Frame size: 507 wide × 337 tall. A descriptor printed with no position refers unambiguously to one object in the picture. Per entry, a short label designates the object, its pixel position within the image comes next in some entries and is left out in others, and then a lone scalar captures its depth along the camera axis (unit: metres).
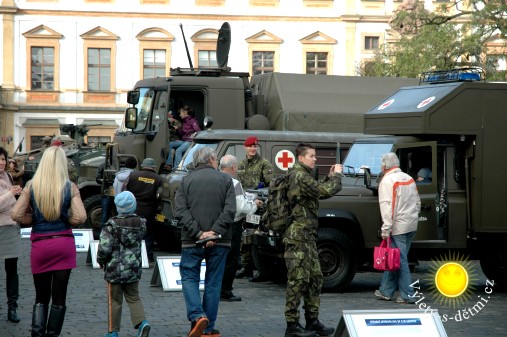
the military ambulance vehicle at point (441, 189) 14.34
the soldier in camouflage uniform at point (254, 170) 15.54
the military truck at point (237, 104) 20.80
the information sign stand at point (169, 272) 14.26
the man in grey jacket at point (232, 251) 13.08
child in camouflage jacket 10.28
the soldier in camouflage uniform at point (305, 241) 10.82
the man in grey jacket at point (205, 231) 10.55
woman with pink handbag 13.63
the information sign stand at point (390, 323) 9.08
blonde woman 9.78
